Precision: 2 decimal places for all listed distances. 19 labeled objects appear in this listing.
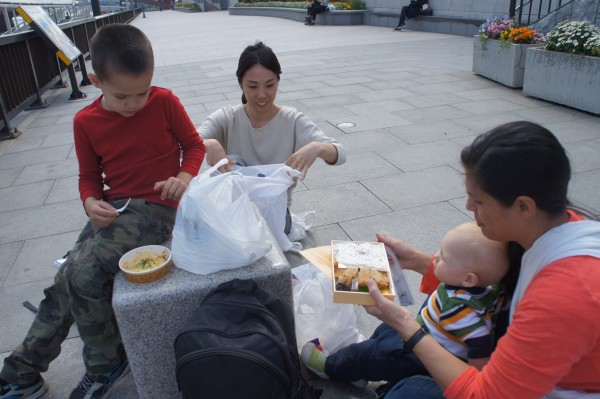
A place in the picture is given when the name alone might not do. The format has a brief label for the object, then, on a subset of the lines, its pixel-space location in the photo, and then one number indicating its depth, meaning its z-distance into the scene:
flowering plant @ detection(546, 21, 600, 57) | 5.85
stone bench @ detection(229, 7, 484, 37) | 14.38
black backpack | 1.46
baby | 1.58
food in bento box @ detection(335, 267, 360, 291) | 1.65
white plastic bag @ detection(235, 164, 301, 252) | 2.33
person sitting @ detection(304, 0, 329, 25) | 19.73
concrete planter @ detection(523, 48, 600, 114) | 5.74
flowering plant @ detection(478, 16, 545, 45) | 7.20
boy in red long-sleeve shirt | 1.90
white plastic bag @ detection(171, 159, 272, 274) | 1.76
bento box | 1.61
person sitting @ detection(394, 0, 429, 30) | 16.20
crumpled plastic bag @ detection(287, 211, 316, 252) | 3.21
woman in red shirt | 1.13
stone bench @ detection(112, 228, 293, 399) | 1.74
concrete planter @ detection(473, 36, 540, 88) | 7.15
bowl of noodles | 1.77
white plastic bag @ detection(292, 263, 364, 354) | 2.23
